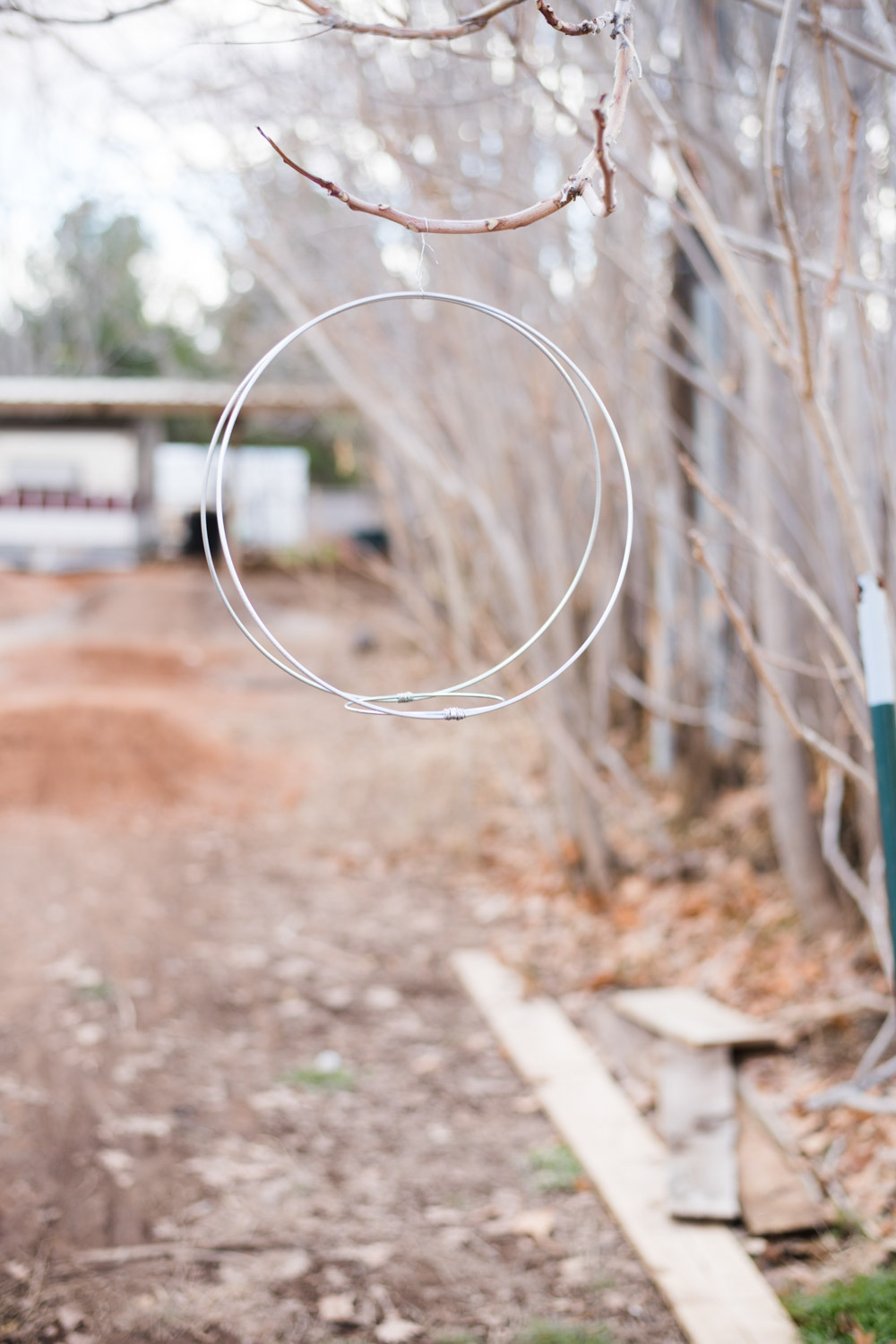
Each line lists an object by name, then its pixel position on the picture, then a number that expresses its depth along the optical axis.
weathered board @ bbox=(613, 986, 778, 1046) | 3.53
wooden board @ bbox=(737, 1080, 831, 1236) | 2.82
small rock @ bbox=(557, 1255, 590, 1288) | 2.72
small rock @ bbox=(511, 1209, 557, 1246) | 2.92
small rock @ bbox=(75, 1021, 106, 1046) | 4.01
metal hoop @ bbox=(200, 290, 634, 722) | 1.48
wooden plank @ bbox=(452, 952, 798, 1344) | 2.50
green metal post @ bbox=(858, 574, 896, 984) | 2.06
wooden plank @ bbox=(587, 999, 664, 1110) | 3.74
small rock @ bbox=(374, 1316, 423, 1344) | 2.50
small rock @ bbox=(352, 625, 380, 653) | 13.64
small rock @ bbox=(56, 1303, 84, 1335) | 2.44
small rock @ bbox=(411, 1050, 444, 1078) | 3.97
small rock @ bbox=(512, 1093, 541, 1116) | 3.68
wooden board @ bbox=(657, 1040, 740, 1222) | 2.92
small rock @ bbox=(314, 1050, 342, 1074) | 3.92
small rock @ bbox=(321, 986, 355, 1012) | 4.51
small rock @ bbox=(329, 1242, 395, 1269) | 2.80
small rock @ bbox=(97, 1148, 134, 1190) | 3.11
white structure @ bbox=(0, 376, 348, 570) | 19.67
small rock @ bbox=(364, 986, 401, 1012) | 4.55
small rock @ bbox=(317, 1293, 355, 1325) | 2.55
